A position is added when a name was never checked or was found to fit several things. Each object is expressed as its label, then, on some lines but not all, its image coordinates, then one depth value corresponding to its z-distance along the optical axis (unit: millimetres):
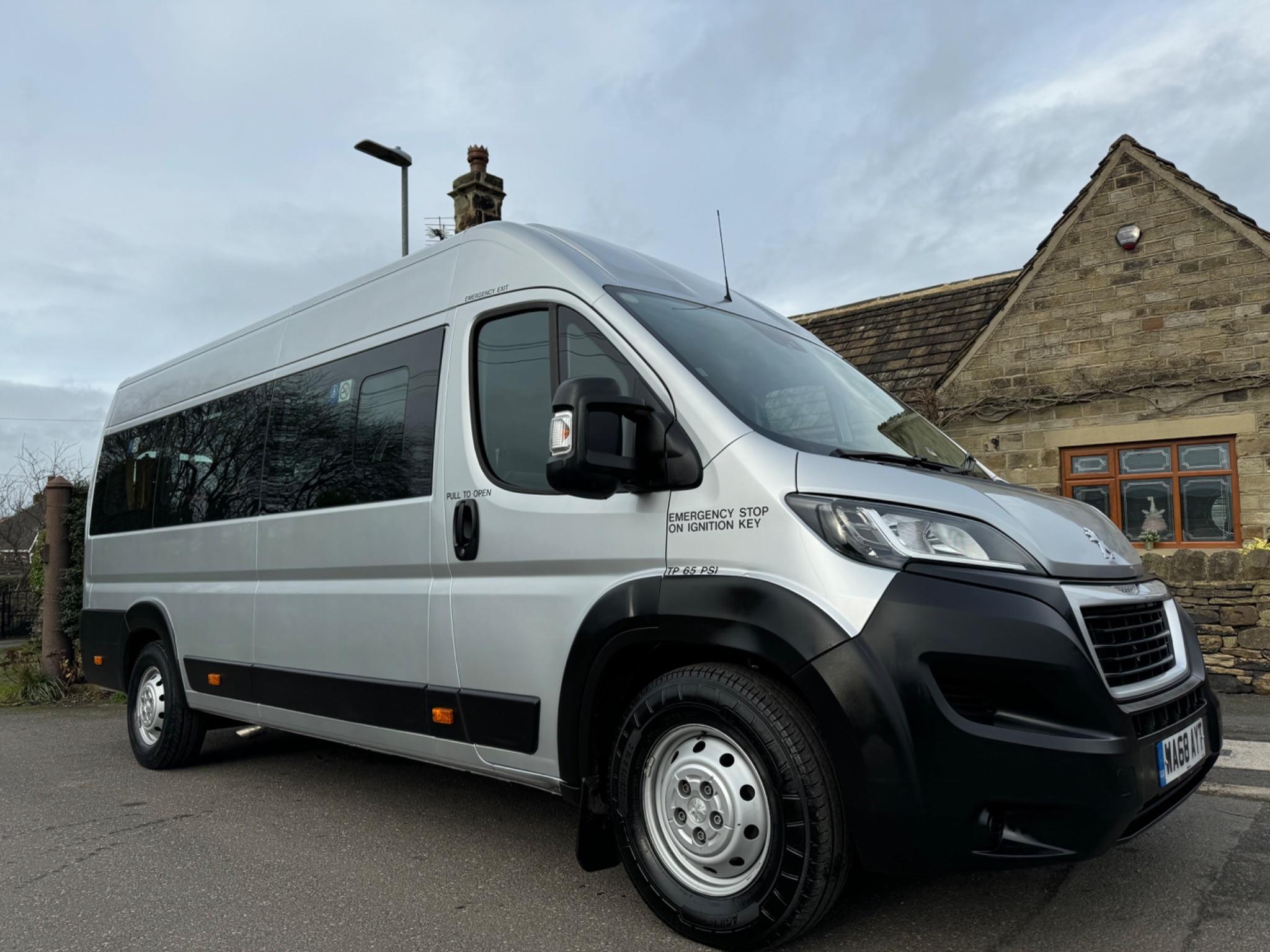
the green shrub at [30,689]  10008
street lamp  14477
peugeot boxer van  2695
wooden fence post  10383
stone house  11391
